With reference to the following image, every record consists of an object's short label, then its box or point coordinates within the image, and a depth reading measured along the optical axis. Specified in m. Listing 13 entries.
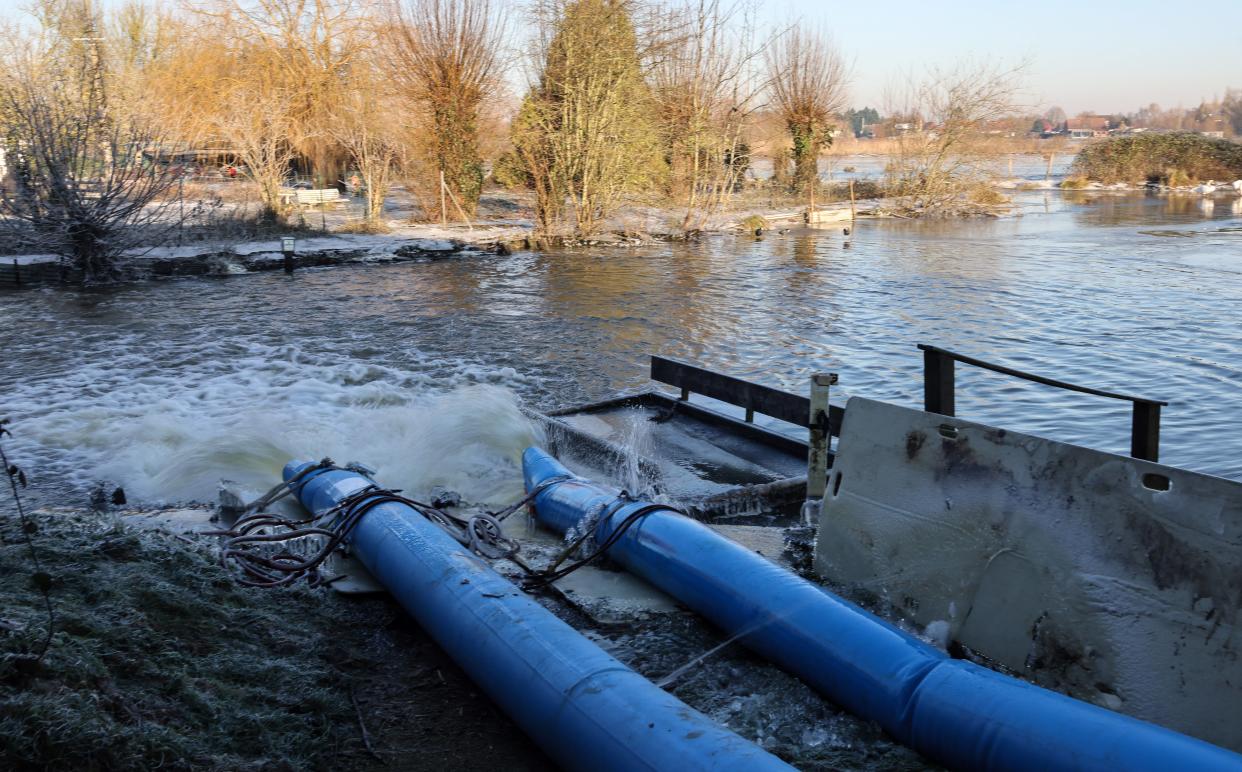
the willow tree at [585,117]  27.83
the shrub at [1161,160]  57.72
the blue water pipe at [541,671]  3.48
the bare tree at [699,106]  31.98
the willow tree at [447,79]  30.20
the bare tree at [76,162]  18.55
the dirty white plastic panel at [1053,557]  3.86
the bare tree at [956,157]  40.41
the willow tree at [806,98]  44.16
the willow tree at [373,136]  30.02
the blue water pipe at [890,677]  3.42
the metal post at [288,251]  22.52
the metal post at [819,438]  6.34
